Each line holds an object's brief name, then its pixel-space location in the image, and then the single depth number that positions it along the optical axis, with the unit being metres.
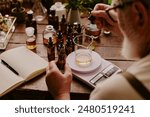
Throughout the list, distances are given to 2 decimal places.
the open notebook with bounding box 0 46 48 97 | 1.44
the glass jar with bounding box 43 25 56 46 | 1.73
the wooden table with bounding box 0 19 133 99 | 1.44
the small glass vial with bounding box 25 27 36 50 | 1.68
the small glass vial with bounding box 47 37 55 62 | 1.59
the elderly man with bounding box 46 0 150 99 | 0.91
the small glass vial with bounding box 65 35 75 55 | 1.62
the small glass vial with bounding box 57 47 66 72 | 1.52
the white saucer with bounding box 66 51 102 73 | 1.50
